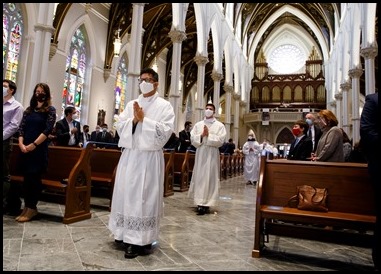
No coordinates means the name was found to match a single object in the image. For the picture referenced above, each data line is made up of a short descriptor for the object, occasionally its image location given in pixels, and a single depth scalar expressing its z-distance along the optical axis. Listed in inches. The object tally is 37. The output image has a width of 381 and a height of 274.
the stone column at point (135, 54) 366.0
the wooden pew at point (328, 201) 116.7
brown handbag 122.6
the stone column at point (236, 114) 916.0
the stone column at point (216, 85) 677.1
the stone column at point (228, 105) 780.5
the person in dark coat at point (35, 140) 153.6
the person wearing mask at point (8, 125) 153.0
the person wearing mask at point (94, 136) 395.9
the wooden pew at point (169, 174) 269.6
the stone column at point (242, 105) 1111.0
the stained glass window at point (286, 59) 1247.9
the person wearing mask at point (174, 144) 349.2
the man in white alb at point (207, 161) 208.2
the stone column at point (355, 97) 558.6
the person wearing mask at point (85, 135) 380.5
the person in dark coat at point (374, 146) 101.1
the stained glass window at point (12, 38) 448.1
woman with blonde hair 157.3
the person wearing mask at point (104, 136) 375.2
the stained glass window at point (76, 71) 563.2
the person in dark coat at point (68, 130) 220.7
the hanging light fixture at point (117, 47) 472.4
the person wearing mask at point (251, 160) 444.1
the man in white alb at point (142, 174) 116.9
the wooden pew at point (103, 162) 218.0
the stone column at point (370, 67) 486.6
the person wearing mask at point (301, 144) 192.5
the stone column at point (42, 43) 299.4
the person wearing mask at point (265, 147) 478.4
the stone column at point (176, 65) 462.9
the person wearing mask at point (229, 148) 500.7
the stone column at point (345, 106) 722.8
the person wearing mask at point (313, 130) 200.9
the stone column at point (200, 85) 569.5
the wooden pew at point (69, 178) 159.2
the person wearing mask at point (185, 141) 358.6
